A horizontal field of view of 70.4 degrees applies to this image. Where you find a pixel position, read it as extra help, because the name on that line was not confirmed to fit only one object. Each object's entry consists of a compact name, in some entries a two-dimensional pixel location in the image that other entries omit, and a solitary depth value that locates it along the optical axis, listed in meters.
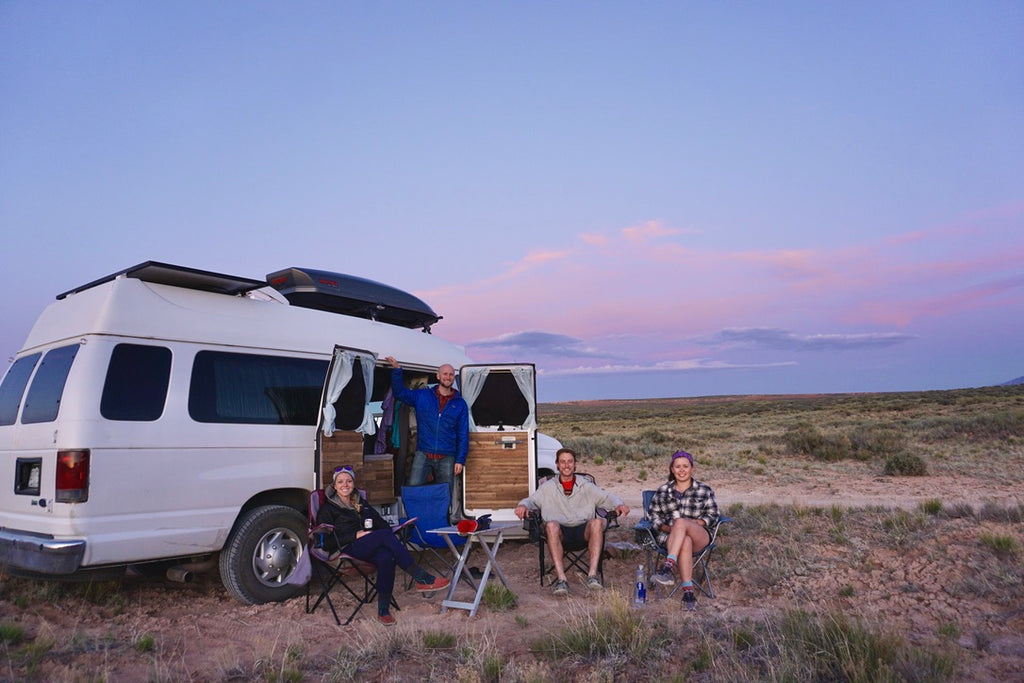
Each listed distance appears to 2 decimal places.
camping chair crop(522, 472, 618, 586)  6.48
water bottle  5.52
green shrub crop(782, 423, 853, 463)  18.17
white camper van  4.90
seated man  6.36
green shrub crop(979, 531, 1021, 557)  5.88
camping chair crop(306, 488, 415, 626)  5.59
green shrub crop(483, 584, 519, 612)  5.70
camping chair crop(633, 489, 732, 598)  5.89
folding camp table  5.56
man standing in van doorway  7.44
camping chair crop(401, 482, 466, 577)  7.00
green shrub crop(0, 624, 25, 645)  4.72
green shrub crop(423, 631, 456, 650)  4.62
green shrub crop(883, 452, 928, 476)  14.29
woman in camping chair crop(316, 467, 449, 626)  5.65
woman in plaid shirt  5.71
